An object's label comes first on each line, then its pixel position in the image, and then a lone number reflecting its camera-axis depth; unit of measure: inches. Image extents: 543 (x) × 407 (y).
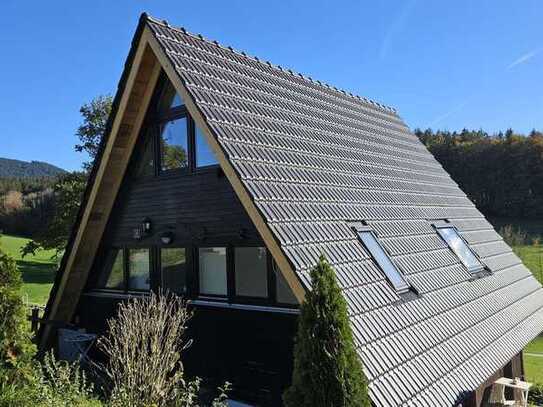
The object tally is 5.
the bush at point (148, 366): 241.8
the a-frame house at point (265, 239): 234.2
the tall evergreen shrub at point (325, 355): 166.9
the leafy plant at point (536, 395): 430.4
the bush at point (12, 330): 231.0
